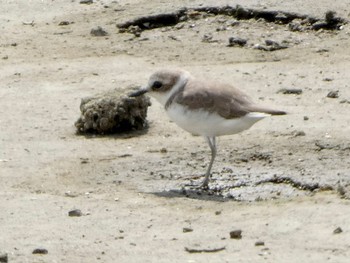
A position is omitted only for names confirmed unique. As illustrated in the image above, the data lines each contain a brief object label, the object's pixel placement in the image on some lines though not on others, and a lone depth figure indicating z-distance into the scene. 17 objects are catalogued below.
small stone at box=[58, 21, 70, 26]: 13.85
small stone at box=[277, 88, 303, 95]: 11.30
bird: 9.00
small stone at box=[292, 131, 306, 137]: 10.02
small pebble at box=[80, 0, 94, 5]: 14.34
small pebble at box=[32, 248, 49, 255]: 7.61
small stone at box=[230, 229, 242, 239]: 7.76
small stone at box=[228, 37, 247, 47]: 12.84
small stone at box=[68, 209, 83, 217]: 8.37
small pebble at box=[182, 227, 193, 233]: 7.98
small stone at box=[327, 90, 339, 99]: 11.02
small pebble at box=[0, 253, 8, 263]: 7.41
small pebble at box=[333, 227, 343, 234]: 7.67
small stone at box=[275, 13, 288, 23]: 13.14
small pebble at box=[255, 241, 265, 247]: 7.57
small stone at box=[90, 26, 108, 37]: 13.39
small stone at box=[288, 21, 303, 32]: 12.98
